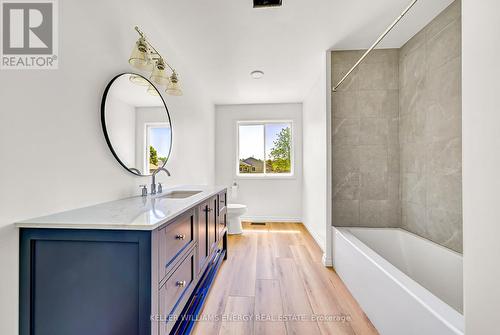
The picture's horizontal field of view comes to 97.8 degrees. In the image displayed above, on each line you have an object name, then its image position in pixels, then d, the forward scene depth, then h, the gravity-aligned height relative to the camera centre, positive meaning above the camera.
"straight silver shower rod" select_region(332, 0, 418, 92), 2.26 +0.87
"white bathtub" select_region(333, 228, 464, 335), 1.07 -0.78
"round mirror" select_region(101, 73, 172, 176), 1.45 +0.34
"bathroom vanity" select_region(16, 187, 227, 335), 0.90 -0.46
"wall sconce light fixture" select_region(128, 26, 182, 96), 1.55 +0.80
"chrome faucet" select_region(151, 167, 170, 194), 1.86 -0.14
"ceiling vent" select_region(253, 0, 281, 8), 1.64 +1.25
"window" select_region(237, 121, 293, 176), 4.42 +0.39
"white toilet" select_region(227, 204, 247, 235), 3.48 -0.88
